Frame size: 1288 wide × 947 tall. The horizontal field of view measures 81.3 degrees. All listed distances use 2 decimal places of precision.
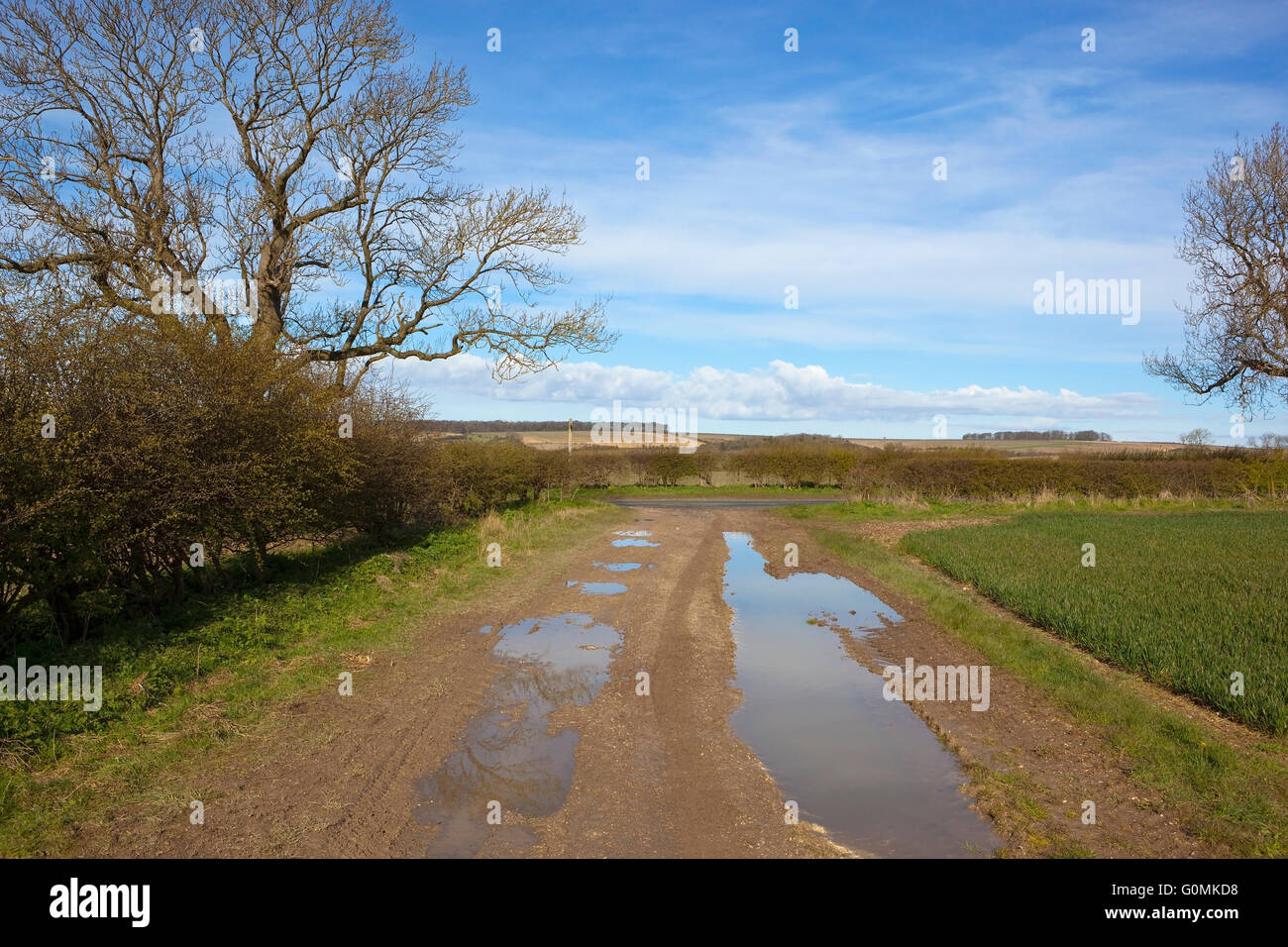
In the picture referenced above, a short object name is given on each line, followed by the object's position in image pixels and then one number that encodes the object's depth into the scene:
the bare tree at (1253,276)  29.12
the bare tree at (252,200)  13.22
